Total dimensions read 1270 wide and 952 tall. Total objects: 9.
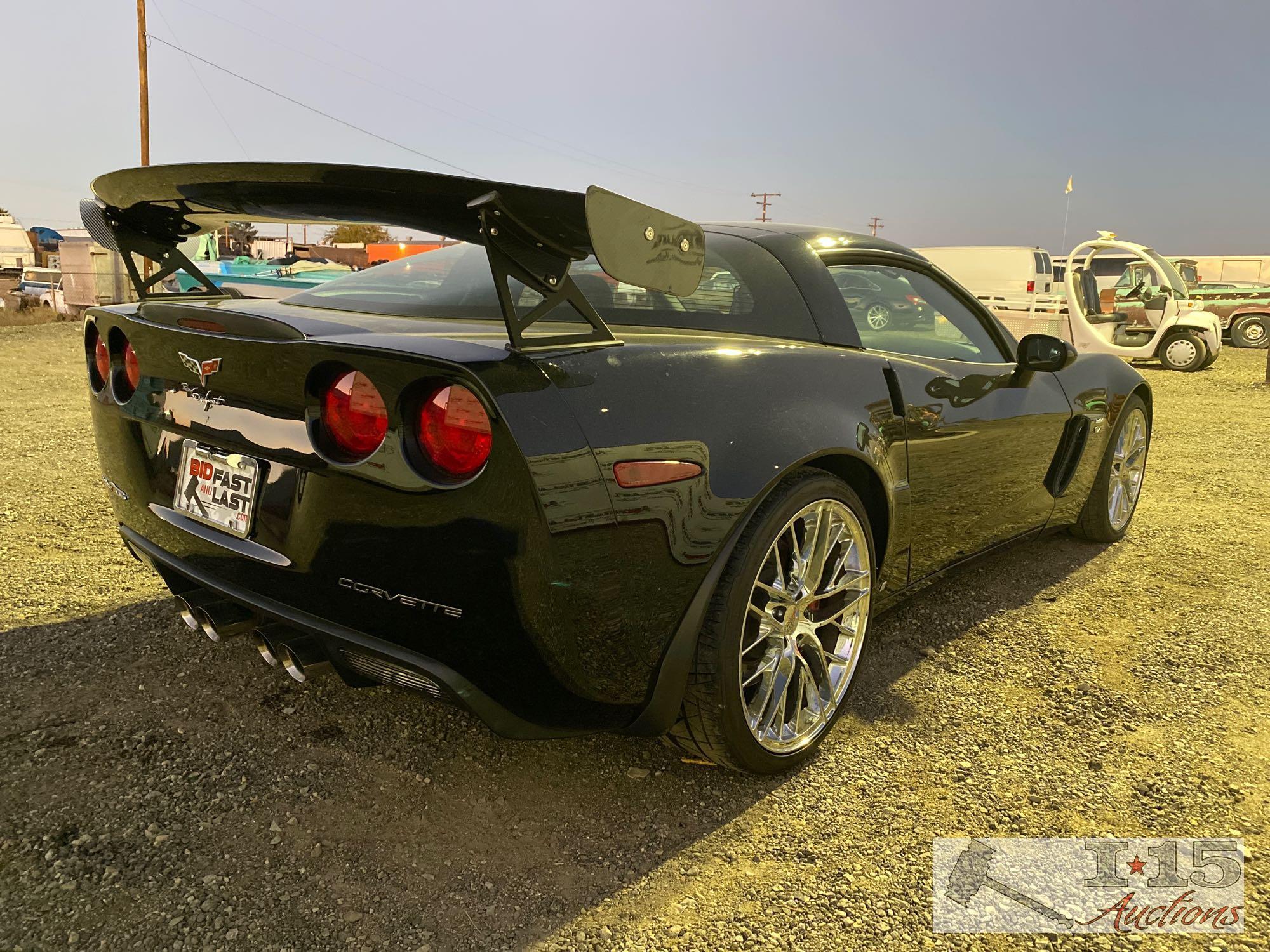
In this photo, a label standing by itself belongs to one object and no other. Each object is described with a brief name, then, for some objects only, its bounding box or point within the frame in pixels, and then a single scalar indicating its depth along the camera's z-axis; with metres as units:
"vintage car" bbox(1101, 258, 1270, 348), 17.81
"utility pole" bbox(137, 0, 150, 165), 23.69
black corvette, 1.67
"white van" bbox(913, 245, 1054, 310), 18.97
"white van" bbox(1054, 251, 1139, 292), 18.36
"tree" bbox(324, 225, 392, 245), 77.69
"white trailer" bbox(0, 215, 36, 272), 53.78
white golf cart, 13.13
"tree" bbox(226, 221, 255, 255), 42.02
